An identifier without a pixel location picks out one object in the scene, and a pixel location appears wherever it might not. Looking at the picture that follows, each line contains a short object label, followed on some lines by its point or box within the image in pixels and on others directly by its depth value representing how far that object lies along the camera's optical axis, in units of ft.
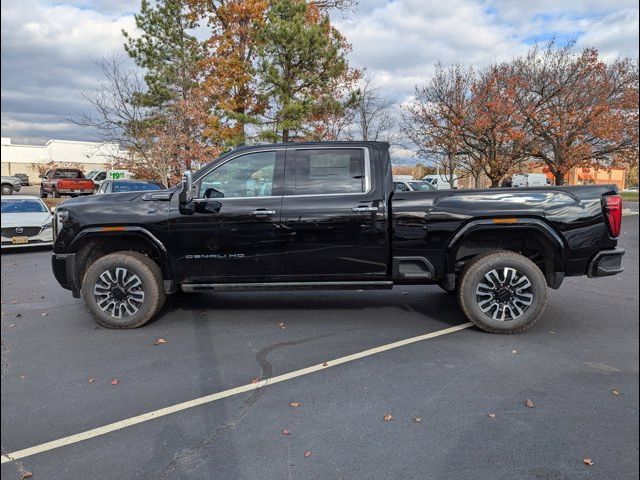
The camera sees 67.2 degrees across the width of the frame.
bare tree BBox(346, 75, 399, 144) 88.22
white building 185.06
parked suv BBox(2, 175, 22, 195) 84.37
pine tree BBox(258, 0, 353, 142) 63.26
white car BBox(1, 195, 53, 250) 37.65
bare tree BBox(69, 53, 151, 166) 62.90
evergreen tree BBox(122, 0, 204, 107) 72.28
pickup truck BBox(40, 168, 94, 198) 89.25
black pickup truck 17.07
